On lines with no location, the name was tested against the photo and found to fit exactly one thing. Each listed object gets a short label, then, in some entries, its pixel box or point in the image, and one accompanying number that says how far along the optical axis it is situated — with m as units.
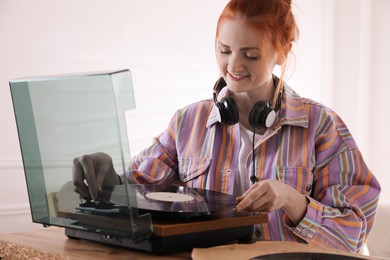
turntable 1.61
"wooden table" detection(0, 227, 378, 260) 1.64
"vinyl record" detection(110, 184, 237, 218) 1.67
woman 2.11
